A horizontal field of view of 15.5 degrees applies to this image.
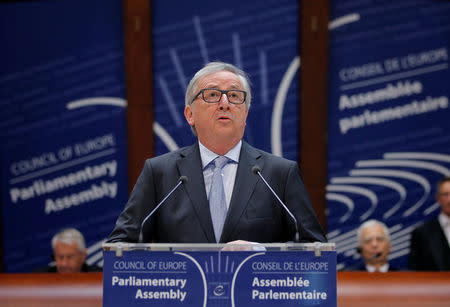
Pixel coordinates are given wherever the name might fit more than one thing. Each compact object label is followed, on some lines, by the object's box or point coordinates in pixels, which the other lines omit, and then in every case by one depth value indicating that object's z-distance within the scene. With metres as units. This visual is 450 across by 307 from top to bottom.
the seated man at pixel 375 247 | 5.56
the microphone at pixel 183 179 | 3.88
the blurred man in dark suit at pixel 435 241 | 5.60
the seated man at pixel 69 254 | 5.30
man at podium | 3.98
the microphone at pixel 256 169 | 3.94
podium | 3.67
